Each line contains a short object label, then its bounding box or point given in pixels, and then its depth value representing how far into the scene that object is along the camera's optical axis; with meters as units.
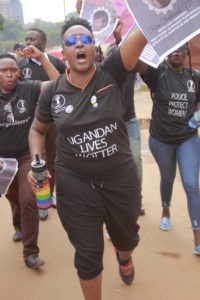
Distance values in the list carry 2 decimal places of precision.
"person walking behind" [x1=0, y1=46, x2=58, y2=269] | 3.06
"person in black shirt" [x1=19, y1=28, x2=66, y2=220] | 4.09
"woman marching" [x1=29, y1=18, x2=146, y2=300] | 2.12
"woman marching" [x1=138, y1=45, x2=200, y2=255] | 3.08
